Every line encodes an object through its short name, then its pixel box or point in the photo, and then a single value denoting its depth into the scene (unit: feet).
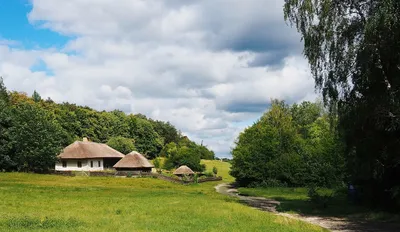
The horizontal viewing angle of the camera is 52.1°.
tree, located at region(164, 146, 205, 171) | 302.45
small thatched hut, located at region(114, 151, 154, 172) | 233.35
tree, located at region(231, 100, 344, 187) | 170.81
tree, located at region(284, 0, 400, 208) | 64.08
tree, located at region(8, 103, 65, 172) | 201.57
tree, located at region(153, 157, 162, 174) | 319.62
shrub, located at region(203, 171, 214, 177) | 288.88
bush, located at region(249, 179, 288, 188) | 183.48
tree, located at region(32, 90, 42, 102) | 384.64
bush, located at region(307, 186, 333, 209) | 94.21
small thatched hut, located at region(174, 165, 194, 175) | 258.08
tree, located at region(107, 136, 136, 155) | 332.39
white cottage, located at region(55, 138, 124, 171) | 243.19
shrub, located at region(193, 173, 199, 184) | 218.38
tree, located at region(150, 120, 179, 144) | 465.06
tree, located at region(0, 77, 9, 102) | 283.01
